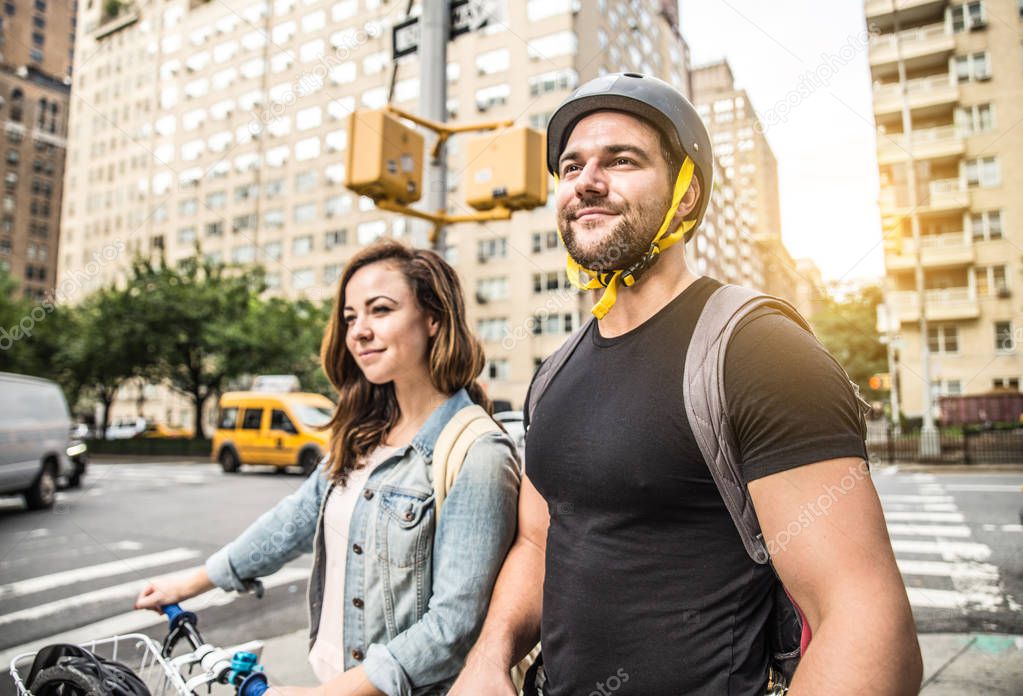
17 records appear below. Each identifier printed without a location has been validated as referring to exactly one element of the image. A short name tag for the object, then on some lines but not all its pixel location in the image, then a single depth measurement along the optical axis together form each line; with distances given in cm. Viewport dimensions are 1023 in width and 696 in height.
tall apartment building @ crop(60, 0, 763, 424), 4522
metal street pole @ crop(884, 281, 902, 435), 2048
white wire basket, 182
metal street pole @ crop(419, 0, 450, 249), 506
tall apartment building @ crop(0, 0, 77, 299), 6153
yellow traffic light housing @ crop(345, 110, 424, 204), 449
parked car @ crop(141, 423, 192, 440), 4140
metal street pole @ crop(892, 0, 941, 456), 1989
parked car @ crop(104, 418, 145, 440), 4372
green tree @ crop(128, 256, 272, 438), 3053
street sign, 505
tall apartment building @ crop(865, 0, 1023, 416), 2219
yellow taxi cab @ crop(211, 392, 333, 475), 1752
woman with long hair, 173
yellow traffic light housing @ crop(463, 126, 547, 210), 471
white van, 987
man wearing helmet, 108
